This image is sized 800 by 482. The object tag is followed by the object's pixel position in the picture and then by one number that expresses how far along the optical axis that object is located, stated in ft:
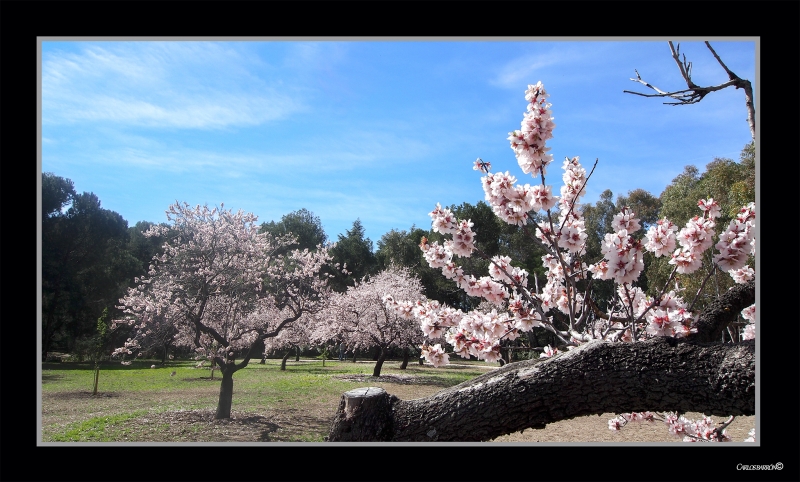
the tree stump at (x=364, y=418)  4.20
